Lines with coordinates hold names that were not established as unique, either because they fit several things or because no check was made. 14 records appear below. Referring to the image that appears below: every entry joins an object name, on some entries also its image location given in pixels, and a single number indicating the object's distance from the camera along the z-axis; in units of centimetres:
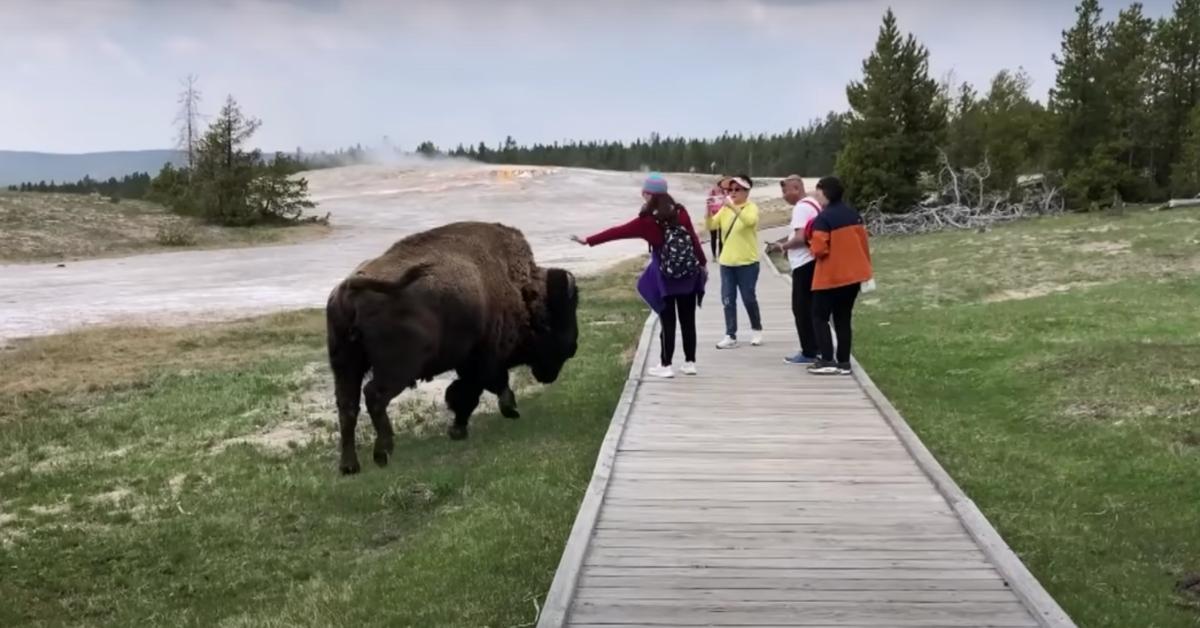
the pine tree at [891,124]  3797
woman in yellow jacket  1158
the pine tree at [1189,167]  3875
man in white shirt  1057
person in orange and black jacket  971
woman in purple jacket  964
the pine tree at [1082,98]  4067
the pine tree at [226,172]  4575
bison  811
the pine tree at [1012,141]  4241
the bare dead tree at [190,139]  5008
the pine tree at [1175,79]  4250
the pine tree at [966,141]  4300
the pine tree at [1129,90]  4019
